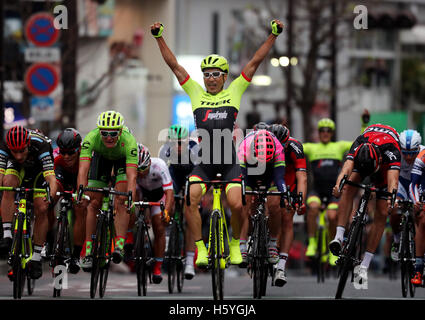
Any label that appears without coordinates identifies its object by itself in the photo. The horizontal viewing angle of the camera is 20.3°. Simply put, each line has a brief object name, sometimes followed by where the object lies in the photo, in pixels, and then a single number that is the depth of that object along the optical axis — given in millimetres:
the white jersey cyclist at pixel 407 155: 16500
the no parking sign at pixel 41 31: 22281
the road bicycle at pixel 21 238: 13555
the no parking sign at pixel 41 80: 22531
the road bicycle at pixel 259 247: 14250
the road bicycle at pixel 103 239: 14039
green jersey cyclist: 14391
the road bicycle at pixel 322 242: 20483
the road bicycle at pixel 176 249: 16922
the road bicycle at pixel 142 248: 15602
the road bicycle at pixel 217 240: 12984
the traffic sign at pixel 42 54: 22641
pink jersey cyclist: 14759
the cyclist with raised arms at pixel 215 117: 13766
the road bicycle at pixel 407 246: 15727
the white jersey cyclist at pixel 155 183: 16297
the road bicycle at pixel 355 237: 13234
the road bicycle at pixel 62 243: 14805
